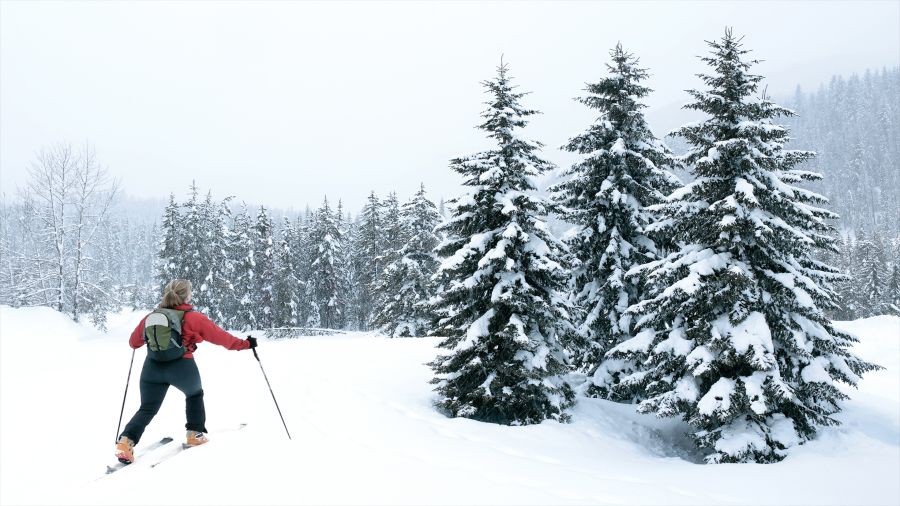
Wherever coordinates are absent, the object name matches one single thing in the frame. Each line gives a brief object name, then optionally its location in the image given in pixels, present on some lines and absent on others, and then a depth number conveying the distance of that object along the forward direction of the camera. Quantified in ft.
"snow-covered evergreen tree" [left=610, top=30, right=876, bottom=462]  32.63
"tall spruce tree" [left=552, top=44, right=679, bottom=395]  50.55
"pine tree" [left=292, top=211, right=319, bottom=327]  177.11
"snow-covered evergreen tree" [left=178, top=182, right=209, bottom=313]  155.53
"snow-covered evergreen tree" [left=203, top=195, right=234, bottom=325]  155.63
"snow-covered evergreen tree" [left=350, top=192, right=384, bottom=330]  165.58
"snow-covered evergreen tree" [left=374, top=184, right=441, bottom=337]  111.96
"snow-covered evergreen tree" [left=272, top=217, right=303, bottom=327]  156.76
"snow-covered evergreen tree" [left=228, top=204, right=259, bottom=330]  165.89
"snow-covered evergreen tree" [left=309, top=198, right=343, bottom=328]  163.12
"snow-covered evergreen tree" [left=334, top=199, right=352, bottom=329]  172.04
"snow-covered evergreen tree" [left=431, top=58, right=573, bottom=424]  38.93
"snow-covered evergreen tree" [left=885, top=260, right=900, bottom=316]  170.29
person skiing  21.04
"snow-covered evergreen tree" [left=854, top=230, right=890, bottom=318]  174.29
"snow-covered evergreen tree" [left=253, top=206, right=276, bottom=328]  166.61
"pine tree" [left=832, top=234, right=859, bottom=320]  173.68
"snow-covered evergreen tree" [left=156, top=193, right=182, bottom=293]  158.40
